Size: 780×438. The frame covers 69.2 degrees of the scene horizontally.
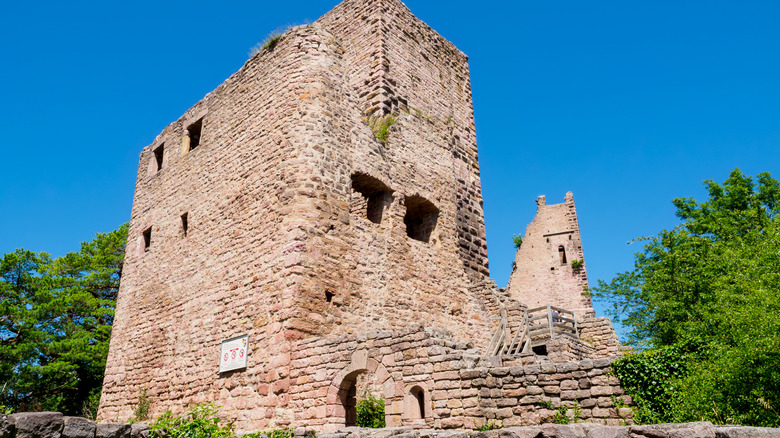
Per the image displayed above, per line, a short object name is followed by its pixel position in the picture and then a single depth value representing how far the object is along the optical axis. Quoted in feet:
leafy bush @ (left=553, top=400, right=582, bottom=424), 22.21
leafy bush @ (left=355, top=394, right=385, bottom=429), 29.07
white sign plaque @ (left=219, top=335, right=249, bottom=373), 31.35
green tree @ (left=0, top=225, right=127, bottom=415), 61.36
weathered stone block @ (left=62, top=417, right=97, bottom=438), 14.25
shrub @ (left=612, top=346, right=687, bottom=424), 22.12
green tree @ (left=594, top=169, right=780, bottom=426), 22.44
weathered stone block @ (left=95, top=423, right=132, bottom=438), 15.26
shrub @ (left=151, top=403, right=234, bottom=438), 22.93
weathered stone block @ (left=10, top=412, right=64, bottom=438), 13.51
